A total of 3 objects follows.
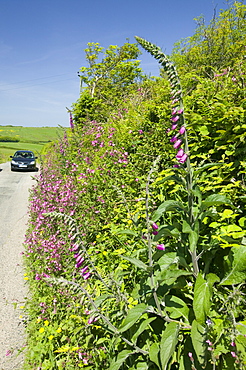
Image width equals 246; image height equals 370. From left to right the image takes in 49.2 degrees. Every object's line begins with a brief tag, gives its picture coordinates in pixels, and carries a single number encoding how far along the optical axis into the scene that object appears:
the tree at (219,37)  11.43
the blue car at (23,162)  21.12
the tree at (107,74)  15.63
